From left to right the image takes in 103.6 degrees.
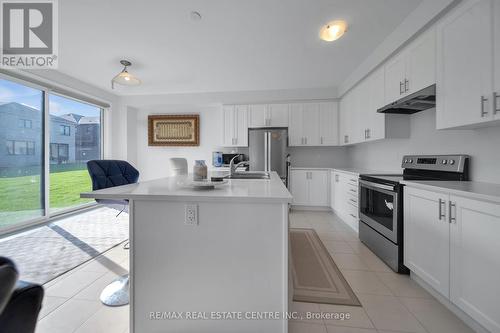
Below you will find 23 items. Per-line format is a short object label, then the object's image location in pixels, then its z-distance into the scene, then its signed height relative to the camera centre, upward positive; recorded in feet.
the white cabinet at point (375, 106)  8.75 +2.79
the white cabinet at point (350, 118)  11.03 +2.96
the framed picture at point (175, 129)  16.15 +3.03
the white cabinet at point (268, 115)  14.23 +3.68
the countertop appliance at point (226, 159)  14.53 +0.49
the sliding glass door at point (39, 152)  9.53 +0.77
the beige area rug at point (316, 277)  5.30 -3.50
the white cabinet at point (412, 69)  6.15 +3.45
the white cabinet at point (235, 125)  14.51 +3.00
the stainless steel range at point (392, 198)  6.24 -1.20
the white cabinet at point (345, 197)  9.62 -1.73
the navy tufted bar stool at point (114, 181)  5.22 -0.63
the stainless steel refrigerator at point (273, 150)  13.39 +1.06
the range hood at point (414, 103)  6.22 +2.27
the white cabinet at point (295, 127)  14.12 +2.77
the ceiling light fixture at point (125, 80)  9.10 +4.04
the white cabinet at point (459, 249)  3.74 -1.90
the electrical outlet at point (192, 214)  3.71 -0.92
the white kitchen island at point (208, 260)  3.58 -1.80
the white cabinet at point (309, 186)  13.41 -1.44
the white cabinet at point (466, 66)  4.50 +2.52
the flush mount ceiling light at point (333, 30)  7.18 +5.02
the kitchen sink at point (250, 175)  6.84 -0.35
